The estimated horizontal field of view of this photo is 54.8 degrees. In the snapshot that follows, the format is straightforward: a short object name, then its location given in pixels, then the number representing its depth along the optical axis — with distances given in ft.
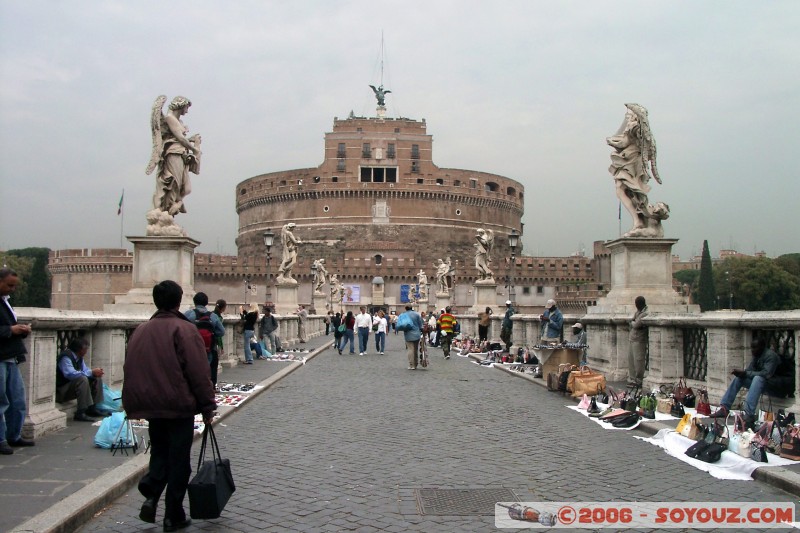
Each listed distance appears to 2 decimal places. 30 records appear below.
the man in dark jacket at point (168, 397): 14.26
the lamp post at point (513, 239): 86.66
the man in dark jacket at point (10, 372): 18.84
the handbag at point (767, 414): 20.56
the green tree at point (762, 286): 212.64
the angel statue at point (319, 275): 141.09
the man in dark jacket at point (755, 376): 22.27
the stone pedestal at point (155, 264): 35.56
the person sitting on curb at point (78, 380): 23.50
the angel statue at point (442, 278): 147.54
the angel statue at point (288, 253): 89.10
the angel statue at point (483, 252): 90.79
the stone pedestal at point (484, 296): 89.76
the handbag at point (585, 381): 32.35
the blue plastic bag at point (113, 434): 20.10
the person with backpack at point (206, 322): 30.40
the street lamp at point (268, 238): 88.52
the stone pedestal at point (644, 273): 36.55
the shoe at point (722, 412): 22.22
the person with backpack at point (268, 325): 59.31
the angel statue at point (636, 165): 37.47
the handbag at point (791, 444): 18.93
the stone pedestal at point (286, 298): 88.07
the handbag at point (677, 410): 26.11
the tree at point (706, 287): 210.59
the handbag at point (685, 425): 22.07
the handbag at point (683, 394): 26.91
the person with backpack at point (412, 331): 50.83
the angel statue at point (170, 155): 35.96
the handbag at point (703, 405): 24.85
